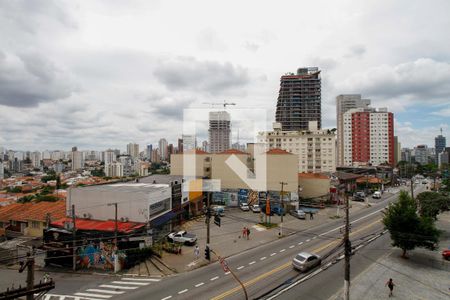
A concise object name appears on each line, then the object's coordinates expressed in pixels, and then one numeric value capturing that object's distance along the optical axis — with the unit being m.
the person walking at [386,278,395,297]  17.08
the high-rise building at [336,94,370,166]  155.62
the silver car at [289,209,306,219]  41.25
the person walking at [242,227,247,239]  31.34
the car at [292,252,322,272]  20.90
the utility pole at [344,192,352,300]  14.56
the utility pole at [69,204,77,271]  22.87
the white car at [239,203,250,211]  47.47
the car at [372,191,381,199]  59.47
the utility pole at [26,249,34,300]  9.44
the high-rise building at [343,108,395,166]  113.50
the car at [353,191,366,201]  57.41
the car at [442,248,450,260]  23.82
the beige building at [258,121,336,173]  79.62
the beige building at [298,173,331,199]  53.66
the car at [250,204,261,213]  45.67
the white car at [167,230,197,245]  28.73
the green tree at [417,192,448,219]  28.53
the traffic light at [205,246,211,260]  24.08
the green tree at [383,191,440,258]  22.06
